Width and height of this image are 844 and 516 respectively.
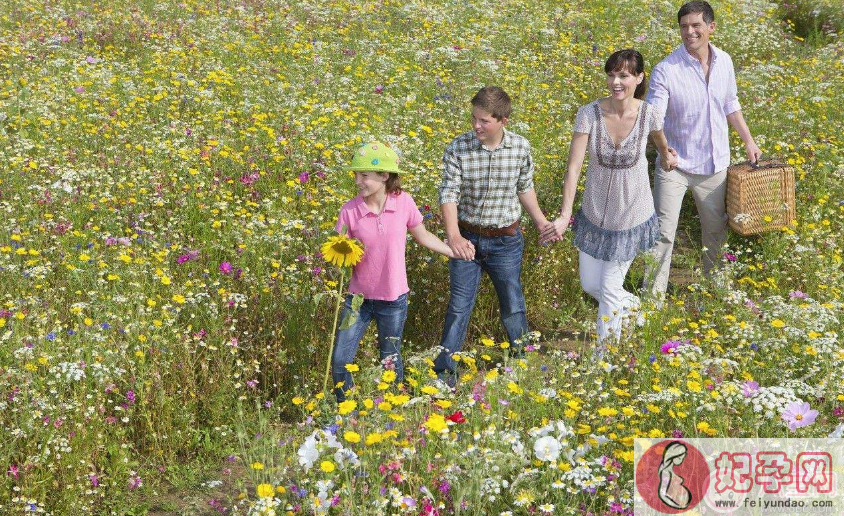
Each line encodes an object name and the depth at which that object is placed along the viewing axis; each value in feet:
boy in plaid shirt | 30.71
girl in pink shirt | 28.25
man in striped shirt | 36.81
